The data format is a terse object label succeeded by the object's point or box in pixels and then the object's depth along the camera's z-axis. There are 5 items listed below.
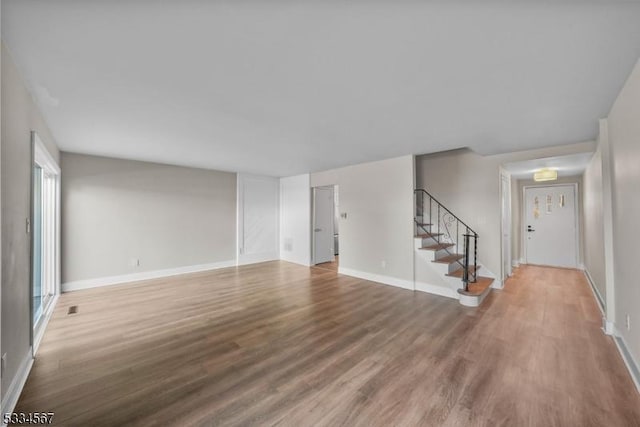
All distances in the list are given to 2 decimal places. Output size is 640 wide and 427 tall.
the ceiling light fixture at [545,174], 4.70
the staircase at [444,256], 4.02
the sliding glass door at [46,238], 3.15
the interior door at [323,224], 6.81
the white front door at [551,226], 6.16
